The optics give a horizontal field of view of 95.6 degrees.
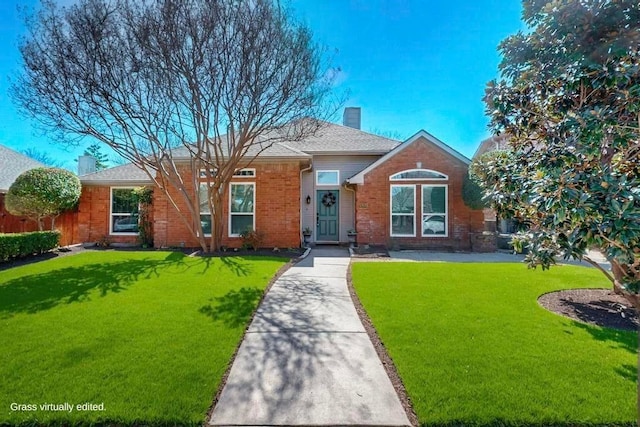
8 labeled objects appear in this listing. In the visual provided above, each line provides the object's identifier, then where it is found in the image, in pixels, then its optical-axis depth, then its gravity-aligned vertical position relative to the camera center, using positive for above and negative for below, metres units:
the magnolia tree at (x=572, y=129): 1.83 +0.80
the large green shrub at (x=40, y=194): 10.39 +0.92
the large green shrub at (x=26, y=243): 8.30 -0.76
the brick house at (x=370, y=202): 11.64 +0.73
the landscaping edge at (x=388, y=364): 2.54 -1.62
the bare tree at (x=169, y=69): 7.95 +4.38
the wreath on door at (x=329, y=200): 13.51 +0.94
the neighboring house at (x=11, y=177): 12.71 +2.02
